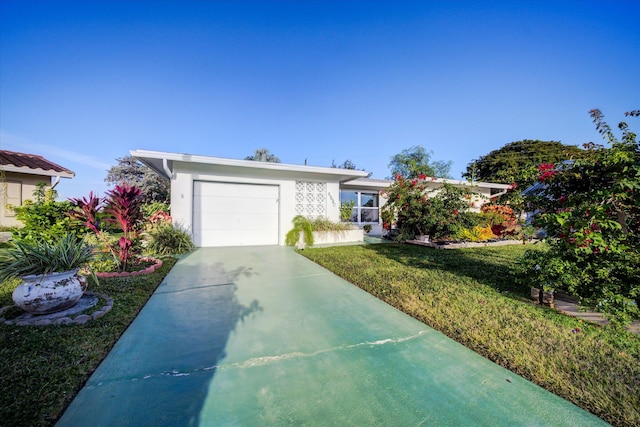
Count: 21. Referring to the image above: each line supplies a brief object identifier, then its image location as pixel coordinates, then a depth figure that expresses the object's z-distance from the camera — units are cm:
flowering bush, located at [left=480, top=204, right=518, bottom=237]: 1068
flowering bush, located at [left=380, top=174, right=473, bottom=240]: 854
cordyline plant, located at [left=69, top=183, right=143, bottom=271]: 439
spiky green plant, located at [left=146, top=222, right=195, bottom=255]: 693
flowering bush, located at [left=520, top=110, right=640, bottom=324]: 255
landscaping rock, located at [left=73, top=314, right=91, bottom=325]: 264
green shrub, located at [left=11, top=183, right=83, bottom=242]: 600
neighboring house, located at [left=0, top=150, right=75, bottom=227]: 914
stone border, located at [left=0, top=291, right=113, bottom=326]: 257
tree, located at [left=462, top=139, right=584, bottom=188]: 3116
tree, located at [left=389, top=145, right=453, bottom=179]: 3350
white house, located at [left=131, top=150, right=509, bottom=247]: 793
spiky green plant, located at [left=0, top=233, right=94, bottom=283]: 279
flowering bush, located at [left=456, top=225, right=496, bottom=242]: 946
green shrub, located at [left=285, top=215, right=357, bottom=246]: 887
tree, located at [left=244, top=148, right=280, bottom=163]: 2680
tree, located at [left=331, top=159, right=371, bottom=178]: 3490
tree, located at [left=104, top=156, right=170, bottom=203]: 2195
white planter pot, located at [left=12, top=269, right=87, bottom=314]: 269
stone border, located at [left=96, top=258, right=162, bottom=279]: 443
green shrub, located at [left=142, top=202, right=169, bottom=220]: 880
